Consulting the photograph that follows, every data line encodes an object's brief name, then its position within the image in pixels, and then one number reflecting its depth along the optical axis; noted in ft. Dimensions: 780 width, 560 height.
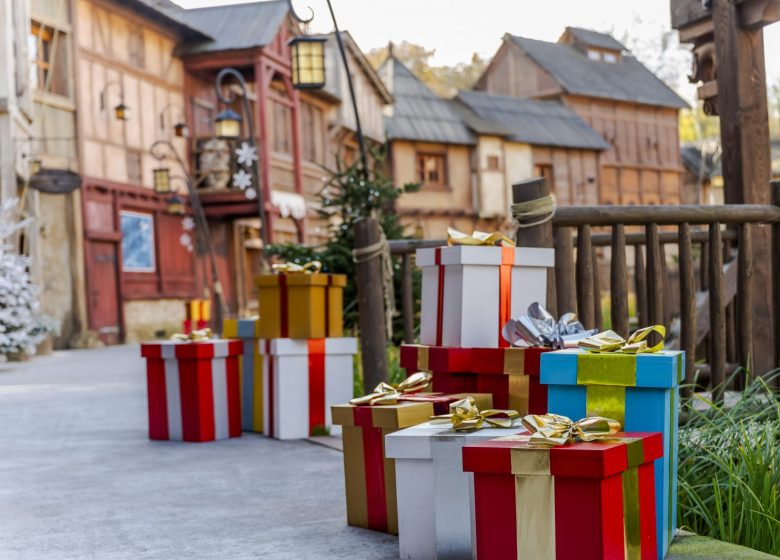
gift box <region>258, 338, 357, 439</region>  20.38
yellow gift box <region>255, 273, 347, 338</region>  20.49
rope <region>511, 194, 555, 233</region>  15.34
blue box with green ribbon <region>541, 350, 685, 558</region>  9.80
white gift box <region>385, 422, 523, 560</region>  10.30
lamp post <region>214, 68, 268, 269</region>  60.22
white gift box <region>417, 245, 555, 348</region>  13.52
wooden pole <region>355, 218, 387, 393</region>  21.17
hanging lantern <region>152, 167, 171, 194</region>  73.15
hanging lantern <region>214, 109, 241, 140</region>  60.24
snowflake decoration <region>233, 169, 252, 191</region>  80.94
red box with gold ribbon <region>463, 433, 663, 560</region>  8.65
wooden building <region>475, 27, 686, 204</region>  132.36
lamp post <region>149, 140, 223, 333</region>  72.54
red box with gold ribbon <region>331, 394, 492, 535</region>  11.86
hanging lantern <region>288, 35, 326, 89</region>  46.65
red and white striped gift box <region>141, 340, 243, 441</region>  20.61
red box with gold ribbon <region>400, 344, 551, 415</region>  11.94
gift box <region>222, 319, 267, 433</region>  21.61
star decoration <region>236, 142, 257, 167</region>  80.69
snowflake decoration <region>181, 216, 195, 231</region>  81.15
